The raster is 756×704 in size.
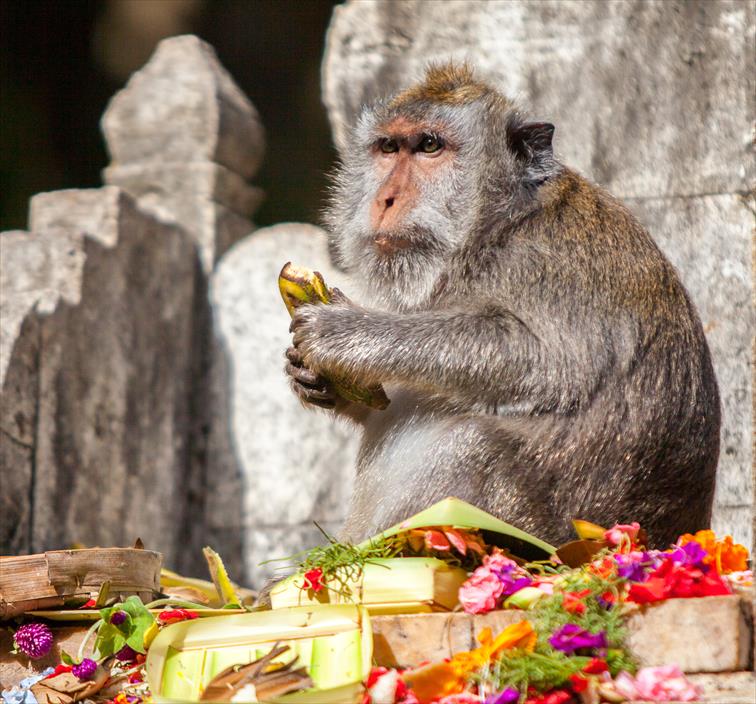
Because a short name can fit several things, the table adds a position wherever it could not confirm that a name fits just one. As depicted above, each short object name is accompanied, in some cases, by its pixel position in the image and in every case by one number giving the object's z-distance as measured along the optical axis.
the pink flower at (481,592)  7.38
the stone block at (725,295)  12.83
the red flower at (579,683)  6.65
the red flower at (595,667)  6.77
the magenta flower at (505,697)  6.53
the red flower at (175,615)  8.52
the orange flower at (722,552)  7.65
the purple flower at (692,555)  7.33
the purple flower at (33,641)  8.57
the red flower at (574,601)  7.05
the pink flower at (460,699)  6.67
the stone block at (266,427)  14.87
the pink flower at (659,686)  6.57
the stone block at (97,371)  13.05
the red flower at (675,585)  7.07
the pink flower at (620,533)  8.00
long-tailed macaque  9.15
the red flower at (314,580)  7.82
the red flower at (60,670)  8.26
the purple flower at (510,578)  7.46
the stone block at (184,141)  15.95
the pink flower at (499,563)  7.62
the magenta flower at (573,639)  6.85
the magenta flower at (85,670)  8.05
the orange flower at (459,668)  6.81
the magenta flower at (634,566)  7.21
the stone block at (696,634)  6.96
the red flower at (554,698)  6.61
